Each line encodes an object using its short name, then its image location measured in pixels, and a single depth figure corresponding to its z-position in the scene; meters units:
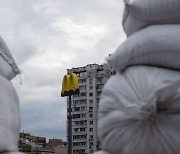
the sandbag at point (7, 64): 3.55
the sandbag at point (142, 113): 2.93
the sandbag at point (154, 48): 3.34
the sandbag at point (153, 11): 3.42
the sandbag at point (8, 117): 3.19
